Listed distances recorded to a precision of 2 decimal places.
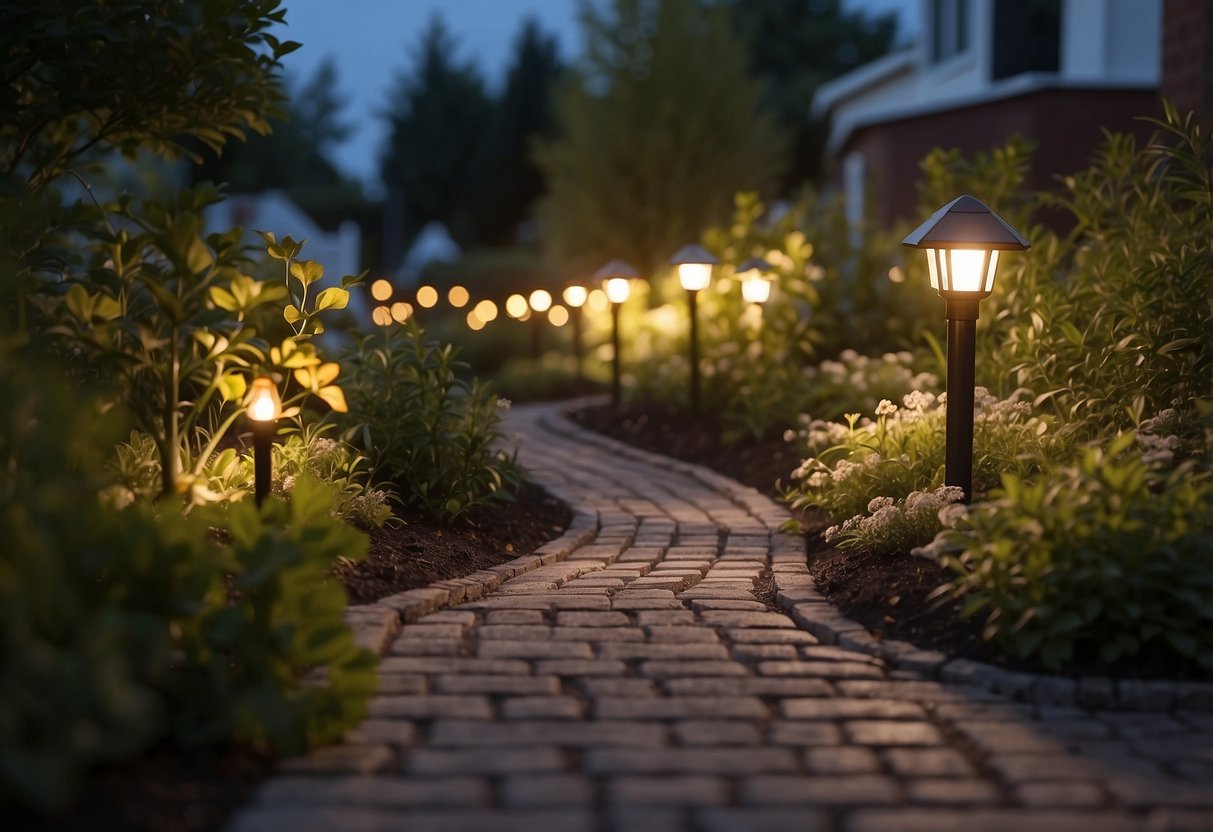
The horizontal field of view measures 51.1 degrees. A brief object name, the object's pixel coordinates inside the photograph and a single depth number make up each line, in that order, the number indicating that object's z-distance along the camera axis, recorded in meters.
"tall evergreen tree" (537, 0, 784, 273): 24.50
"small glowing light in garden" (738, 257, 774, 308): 10.73
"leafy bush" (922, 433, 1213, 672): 4.52
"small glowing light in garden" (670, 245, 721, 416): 10.87
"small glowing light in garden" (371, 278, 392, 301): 21.82
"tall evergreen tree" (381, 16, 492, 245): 54.09
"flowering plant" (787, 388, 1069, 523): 6.64
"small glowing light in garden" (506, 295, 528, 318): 16.05
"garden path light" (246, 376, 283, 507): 5.17
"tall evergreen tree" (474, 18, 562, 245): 49.41
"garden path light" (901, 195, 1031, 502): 5.89
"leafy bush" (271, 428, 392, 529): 6.16
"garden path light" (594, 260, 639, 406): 12.08
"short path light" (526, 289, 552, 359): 16.06
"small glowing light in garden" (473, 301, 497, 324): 18.12
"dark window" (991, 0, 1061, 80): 17.91
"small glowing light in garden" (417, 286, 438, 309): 18.92
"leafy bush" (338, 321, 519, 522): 7.03
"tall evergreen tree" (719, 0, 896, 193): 45.97
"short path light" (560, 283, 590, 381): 14.67
